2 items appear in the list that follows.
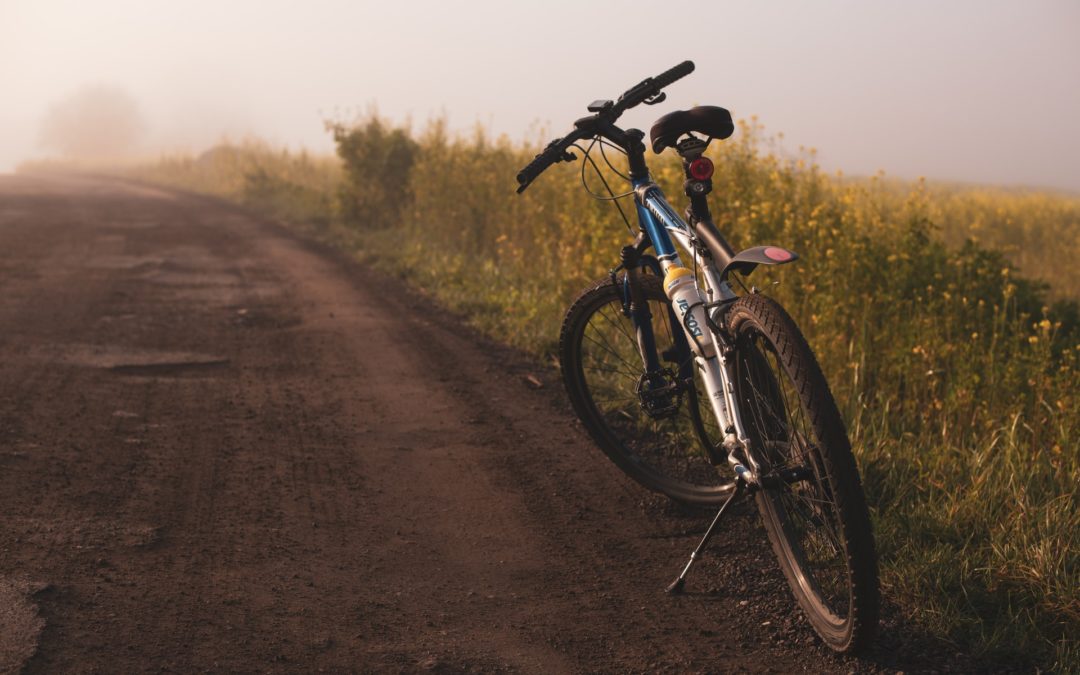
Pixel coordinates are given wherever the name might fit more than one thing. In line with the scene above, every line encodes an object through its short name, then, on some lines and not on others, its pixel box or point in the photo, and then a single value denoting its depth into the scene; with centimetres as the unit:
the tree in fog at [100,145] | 8512
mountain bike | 292
